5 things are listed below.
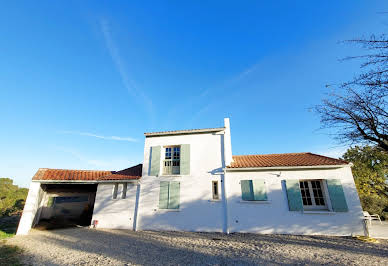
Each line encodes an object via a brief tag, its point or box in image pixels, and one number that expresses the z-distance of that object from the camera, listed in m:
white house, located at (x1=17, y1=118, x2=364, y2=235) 8.46
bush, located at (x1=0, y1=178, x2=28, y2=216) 13.29
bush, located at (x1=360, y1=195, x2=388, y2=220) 13.63
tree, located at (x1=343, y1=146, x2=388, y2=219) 13.85
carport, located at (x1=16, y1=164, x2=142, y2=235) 10.02
